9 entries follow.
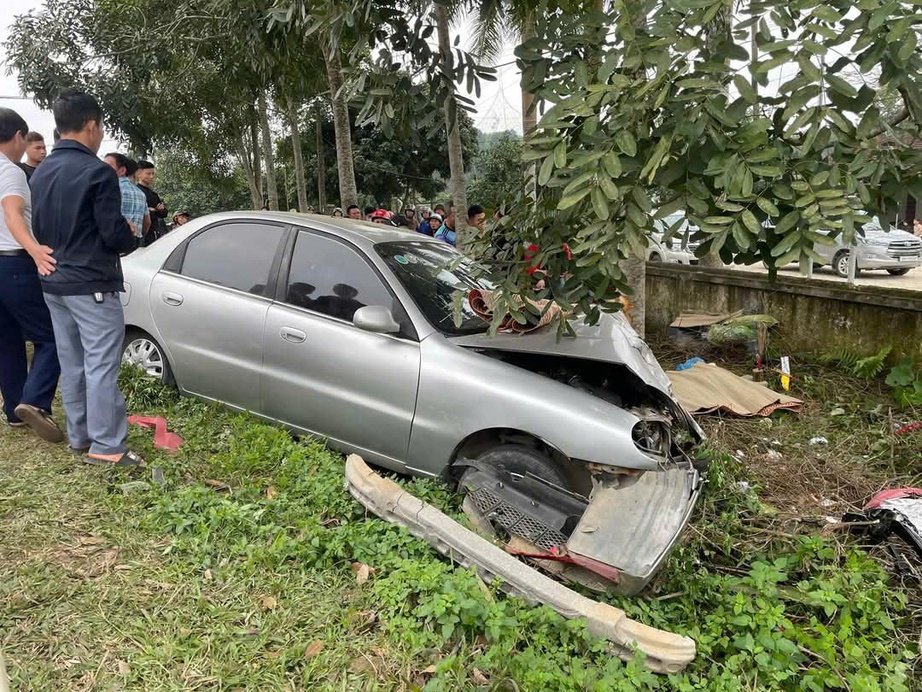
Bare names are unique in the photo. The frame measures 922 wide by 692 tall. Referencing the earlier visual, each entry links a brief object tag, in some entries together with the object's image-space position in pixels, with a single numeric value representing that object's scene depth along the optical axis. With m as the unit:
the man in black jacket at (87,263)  3.04
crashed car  2.88
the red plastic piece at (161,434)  3.64
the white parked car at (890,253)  13.09
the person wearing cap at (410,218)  14.39
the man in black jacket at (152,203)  6.99
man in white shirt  3.29
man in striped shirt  4.30
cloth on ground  4.91
